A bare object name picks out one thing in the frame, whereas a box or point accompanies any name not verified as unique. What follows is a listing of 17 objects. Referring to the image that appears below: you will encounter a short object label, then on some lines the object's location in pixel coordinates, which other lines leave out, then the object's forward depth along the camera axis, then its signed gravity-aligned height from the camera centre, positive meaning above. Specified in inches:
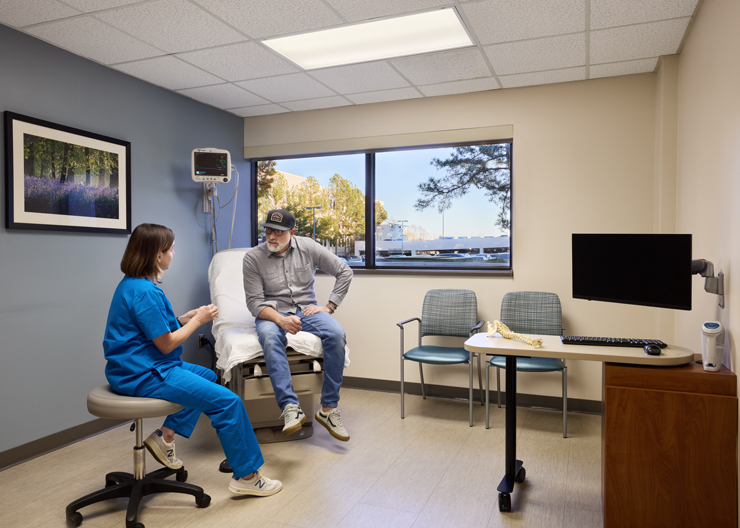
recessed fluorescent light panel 114.2 +52.7
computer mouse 83.3 -15.6
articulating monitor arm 86.7 -3.7
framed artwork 112.8 +19.2
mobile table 83.0 -16.8
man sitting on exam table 117.3 -12.7
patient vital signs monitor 159.2 +29.0
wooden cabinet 76.5 -29.9
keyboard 90.7 -15.7
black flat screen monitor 87.0 -2.3
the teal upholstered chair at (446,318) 151.7 -19.0
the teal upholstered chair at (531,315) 143.6 -17.0
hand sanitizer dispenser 78.8 -14.1
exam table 119.8 -26.7
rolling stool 84.8 -41.5
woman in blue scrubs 87.8 -18.3
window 162.2 +18.7
